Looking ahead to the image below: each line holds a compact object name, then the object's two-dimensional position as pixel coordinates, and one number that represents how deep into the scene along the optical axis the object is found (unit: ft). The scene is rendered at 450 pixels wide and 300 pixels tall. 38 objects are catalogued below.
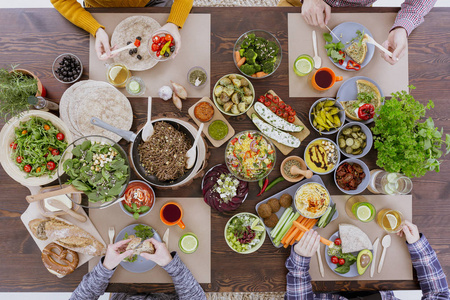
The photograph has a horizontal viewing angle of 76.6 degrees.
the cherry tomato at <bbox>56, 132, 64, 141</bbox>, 6.48
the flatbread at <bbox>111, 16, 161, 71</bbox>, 7.10
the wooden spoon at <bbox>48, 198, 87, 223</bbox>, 6.60
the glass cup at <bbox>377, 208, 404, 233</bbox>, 6.74
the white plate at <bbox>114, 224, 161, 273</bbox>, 6.88
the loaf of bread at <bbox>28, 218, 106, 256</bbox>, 6.72
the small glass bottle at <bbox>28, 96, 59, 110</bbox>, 6.19
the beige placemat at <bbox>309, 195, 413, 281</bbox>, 7.07
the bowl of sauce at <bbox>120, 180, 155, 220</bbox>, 6.68
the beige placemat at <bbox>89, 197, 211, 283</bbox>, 6.99
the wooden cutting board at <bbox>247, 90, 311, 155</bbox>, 7.09
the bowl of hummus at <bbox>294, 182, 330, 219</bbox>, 6.70
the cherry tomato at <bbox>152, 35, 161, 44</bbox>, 6.84
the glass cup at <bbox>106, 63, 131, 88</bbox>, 6.97
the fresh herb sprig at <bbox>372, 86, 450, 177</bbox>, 5.88
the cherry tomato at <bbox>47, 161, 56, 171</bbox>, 6.38
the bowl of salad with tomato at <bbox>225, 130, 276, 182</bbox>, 6.82
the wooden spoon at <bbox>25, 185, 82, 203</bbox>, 5.51
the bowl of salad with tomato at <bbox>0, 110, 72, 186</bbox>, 6.38
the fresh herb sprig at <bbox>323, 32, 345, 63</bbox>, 7.11
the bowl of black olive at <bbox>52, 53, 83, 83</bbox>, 6.89
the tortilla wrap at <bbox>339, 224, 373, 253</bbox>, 6.86
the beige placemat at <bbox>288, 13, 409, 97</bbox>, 7.27
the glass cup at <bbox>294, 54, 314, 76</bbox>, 7.10
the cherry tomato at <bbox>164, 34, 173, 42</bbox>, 6.84
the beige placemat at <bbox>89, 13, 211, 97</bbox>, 7.18
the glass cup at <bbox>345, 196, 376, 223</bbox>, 6.84
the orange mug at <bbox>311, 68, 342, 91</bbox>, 7.00
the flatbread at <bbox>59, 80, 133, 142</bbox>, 6.82
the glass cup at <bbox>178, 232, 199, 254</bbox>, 6.93
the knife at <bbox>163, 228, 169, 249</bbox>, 7.00
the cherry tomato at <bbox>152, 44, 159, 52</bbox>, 6.85
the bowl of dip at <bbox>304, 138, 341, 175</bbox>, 6.87
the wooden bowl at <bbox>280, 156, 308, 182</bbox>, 6.96
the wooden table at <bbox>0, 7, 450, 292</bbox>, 6.98
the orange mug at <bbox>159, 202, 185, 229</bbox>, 6.85
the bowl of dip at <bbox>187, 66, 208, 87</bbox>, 7.04
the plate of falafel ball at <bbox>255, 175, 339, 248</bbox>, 6.88
